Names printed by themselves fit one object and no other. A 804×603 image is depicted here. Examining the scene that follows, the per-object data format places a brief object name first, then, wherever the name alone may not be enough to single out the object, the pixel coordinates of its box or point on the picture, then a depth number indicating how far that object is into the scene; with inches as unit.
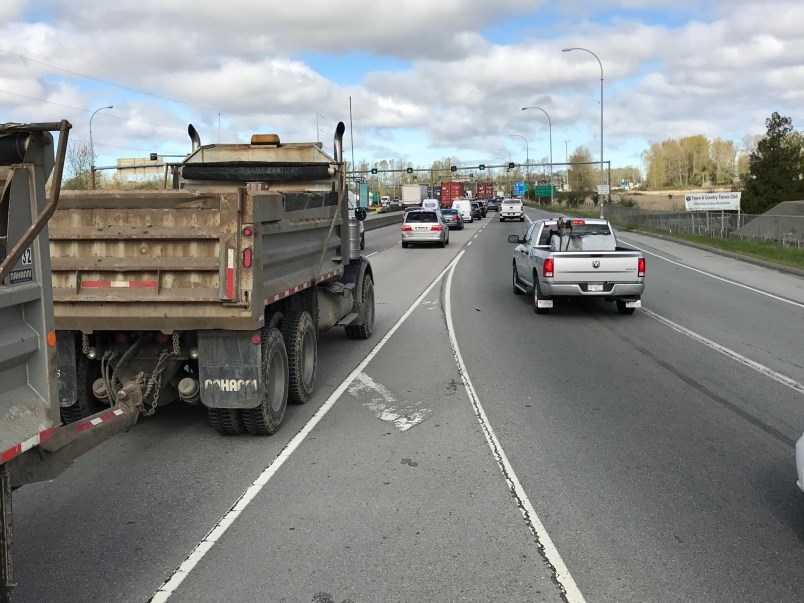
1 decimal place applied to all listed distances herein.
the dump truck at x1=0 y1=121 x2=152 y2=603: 132.4
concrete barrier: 1943.0
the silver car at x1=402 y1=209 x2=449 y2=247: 1305.4
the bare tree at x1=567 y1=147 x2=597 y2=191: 4949.3
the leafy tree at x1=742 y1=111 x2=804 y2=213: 1619.1
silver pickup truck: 513.0
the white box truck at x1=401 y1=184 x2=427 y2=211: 3093.0
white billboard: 1473.9
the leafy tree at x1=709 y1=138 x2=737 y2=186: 6254.9
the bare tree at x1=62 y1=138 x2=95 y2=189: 1366.9
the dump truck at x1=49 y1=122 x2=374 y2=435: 233.8
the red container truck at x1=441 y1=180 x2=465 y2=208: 3789.4
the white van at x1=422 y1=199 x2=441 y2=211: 2128.4
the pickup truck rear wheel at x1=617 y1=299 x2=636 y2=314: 540.7
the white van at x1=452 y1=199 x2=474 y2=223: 2386.1
